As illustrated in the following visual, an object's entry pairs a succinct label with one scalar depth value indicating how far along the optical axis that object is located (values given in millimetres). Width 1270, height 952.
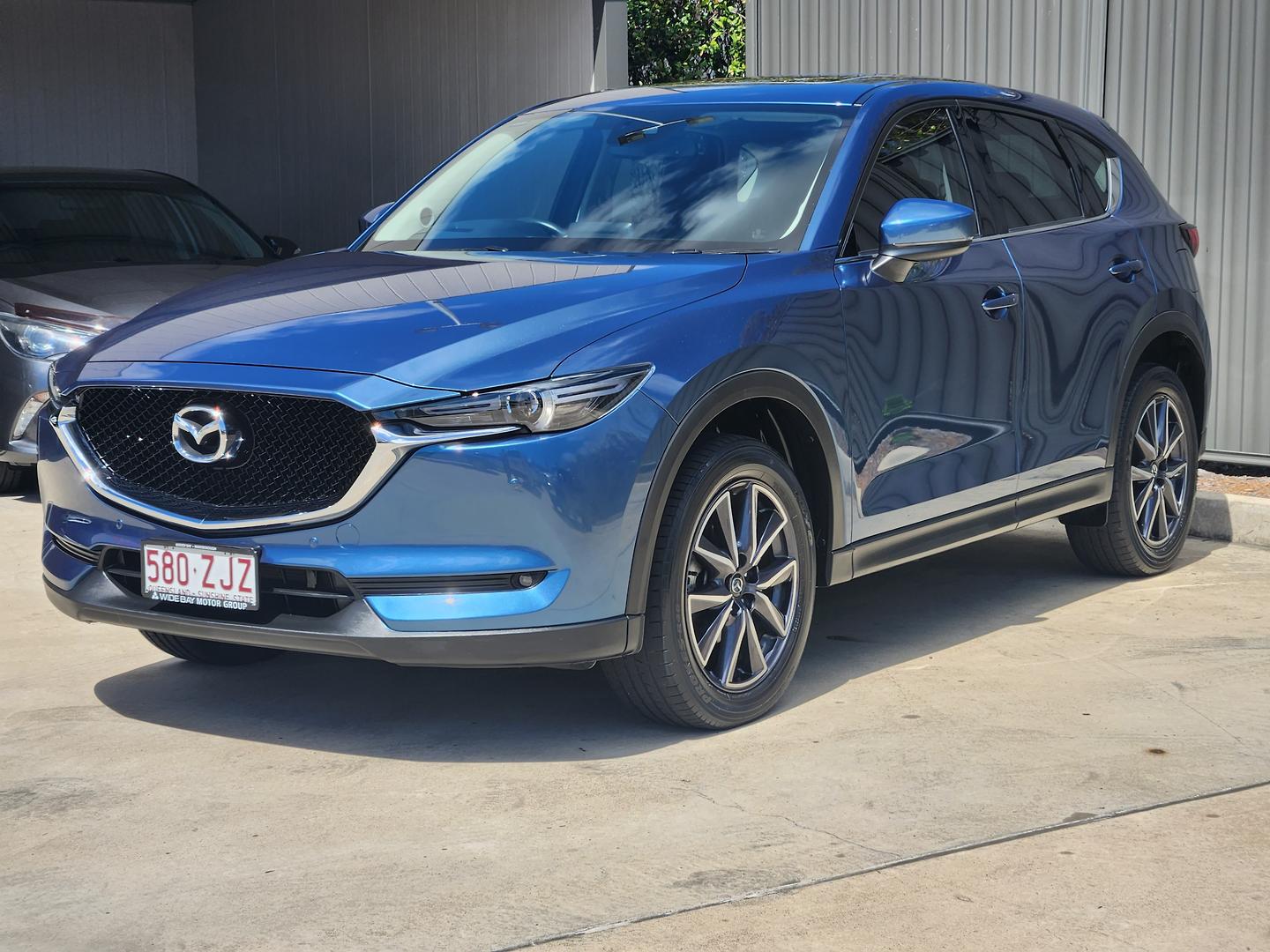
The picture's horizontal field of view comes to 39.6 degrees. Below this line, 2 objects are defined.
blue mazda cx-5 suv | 4137
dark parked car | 8180
